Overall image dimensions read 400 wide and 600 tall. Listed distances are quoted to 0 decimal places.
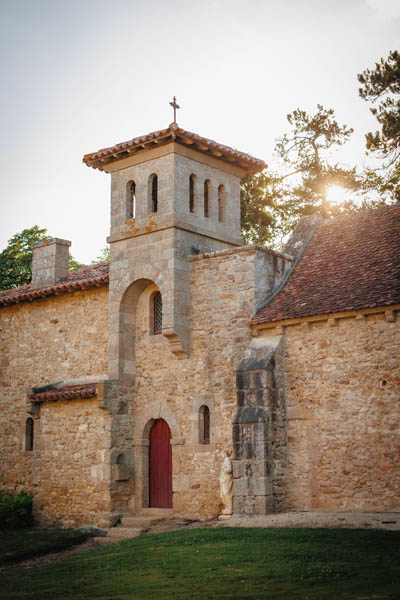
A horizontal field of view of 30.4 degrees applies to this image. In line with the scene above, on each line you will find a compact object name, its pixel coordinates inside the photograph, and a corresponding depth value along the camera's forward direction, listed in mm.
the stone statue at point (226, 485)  15930
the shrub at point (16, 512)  19734
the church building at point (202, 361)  15242
